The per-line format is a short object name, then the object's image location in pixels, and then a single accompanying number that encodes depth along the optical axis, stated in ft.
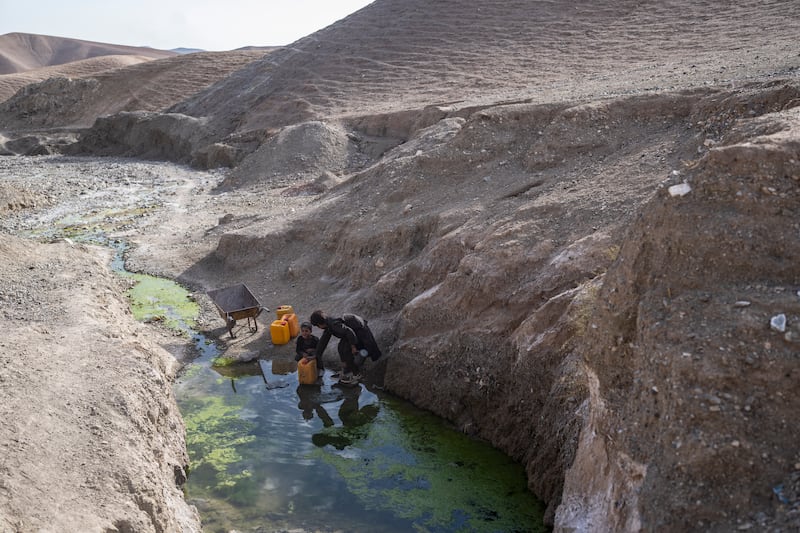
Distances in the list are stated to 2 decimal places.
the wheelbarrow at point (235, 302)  38.55
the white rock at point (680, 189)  17.43
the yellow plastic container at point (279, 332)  37.29
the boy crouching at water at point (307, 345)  33.40
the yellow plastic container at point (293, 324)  37.96
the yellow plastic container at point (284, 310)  39.11
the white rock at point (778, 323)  14.49
